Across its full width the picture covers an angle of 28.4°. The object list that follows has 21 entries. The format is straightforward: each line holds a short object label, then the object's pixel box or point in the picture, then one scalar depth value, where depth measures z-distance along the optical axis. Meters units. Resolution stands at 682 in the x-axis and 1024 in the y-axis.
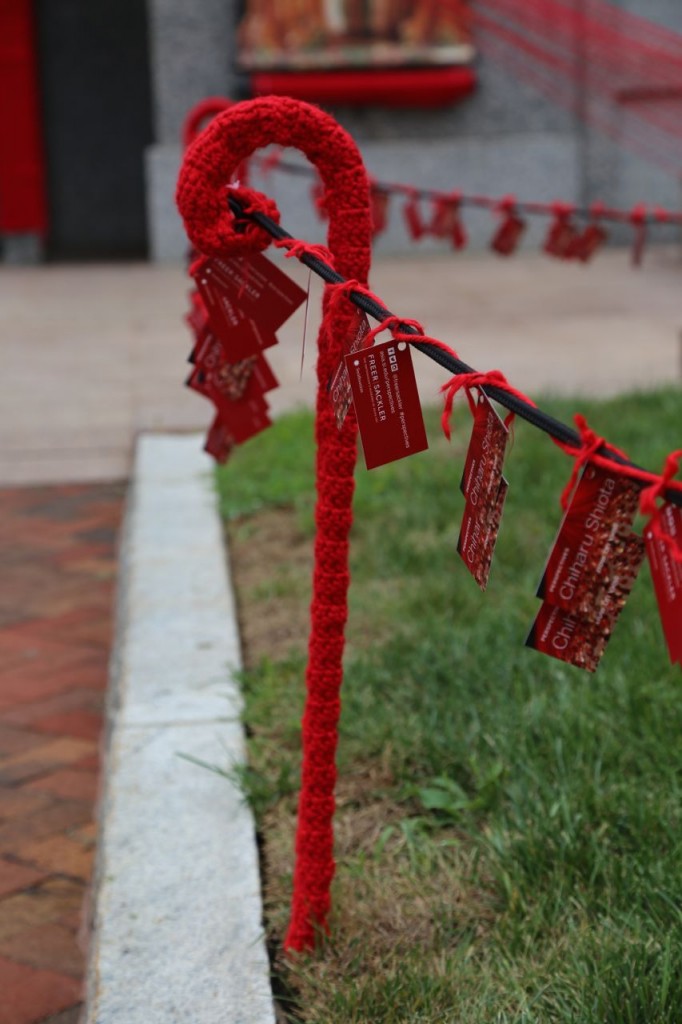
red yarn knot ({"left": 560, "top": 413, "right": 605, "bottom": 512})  1.25
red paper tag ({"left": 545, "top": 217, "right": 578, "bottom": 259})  3.98
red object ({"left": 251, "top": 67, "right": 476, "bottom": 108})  11.12
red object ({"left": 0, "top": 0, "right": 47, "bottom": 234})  11.86
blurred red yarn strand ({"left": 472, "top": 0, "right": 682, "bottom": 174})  11.29
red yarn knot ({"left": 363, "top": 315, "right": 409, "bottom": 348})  1.43
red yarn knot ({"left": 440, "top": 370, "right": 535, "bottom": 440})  1.32
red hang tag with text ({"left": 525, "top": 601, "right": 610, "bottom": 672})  1.37
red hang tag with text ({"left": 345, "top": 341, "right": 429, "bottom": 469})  1.45
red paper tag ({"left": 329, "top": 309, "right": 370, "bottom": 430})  1.53
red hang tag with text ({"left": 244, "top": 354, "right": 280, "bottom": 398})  2.00
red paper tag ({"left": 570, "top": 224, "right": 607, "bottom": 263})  4.00
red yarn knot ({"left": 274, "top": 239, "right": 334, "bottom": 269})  1.64
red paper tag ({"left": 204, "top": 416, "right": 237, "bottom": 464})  2.10
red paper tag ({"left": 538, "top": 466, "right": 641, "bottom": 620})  1.28
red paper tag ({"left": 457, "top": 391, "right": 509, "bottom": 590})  1.35
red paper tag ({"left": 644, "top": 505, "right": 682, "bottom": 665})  1.20
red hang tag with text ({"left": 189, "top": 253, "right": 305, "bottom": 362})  1.78
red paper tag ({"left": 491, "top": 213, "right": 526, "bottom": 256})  4.12
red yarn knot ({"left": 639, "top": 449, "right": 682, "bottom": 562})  1.16
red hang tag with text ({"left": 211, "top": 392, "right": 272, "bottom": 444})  2.02
